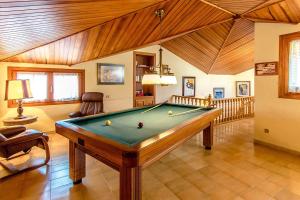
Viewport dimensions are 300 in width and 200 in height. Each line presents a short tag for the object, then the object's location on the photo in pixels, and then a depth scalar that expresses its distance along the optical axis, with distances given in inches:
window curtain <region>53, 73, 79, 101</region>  209.8
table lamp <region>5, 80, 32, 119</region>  151.2
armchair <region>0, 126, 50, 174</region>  108.6
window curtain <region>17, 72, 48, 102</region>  193.7
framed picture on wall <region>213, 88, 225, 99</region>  350.4
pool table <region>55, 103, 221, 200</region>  68.3
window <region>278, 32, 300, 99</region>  141.8
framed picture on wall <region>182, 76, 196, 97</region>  313.7
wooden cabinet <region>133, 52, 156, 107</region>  271.1
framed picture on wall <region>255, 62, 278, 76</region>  153.1
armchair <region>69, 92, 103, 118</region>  214.4
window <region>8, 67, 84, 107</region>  191.3
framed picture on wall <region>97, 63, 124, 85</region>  236.7
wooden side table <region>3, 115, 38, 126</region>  153.3
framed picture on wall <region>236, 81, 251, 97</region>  372.2
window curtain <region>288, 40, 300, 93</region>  141.6
